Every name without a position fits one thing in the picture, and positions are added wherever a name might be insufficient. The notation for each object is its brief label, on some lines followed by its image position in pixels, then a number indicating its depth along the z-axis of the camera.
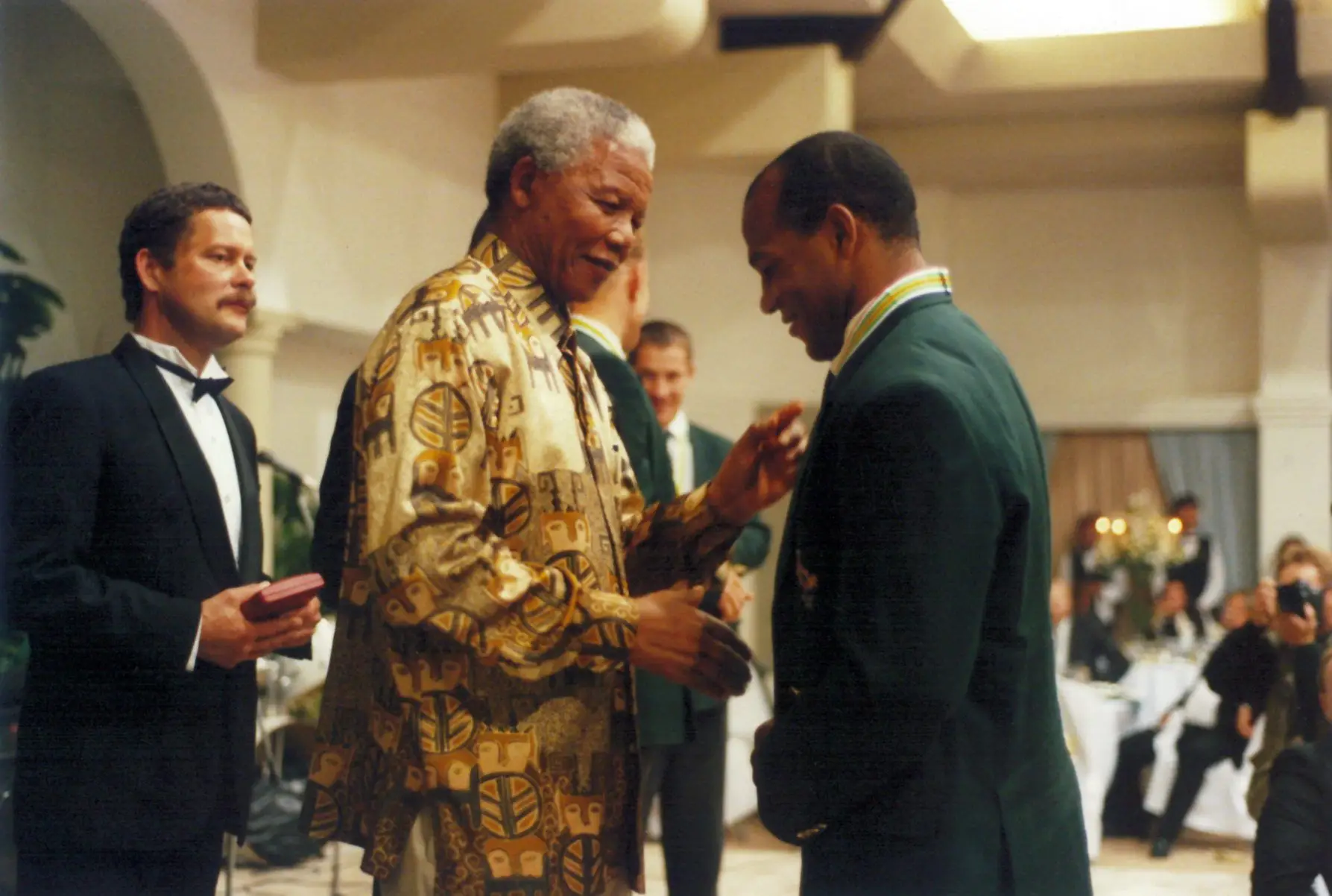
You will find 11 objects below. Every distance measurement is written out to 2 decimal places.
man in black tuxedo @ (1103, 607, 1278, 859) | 5.08
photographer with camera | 4.32
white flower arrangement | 8.32
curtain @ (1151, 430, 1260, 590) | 9.91
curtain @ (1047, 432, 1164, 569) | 10.34
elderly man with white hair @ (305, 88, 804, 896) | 1.61
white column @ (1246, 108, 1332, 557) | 9.46
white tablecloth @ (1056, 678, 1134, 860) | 6.03
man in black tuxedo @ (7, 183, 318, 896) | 1.97
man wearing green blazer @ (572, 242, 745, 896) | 2.94
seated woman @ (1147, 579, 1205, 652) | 8.10
